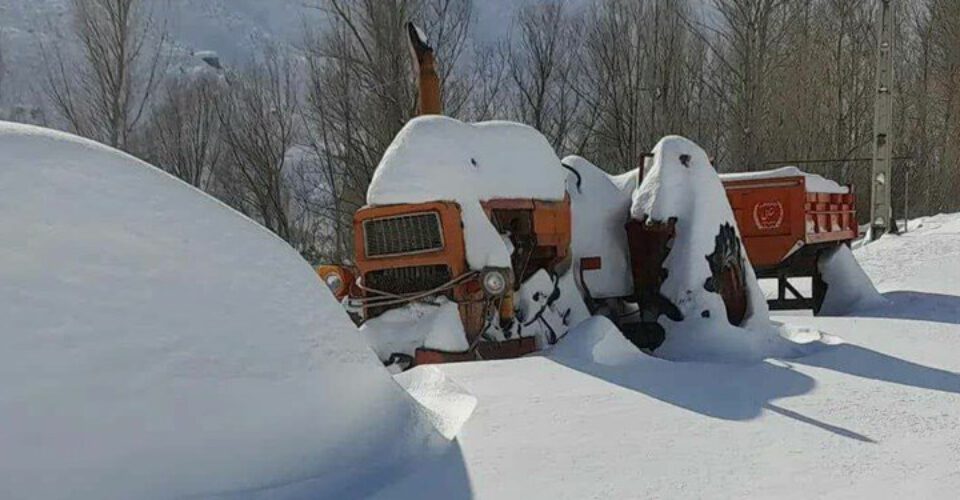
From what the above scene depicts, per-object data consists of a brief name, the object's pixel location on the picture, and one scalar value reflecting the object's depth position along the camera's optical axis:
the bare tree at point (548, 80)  22.30
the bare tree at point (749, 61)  22.16
